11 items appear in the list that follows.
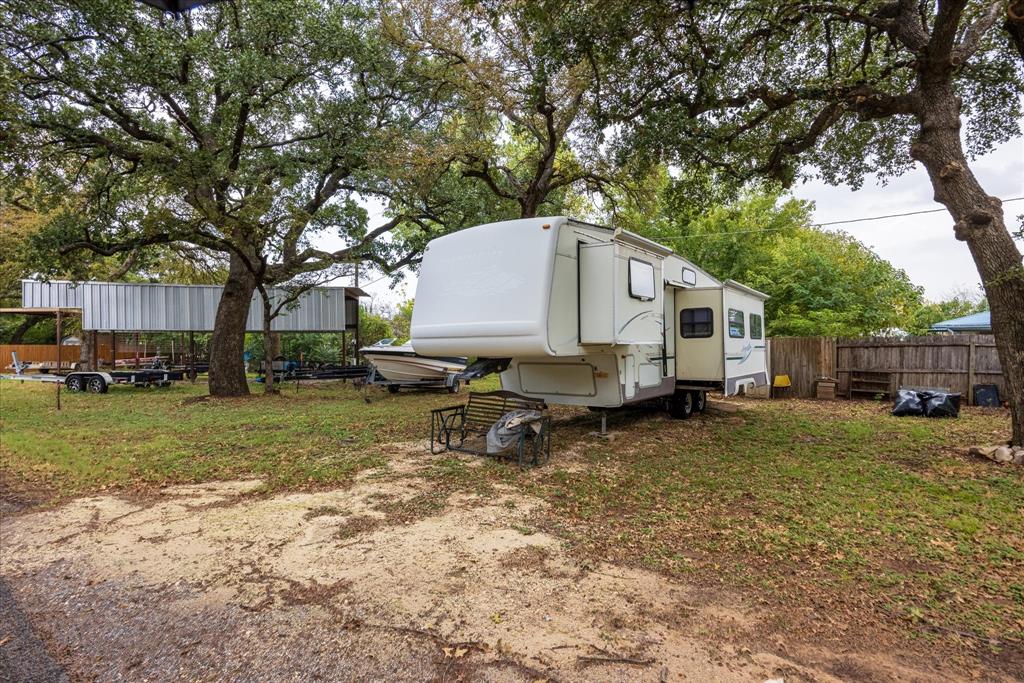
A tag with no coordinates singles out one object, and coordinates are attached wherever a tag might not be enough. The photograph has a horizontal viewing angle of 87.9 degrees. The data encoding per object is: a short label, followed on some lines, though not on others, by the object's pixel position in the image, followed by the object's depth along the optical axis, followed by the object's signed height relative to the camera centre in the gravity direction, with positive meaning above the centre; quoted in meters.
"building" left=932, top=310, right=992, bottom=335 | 18.30 +0.35
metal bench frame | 6.87 -1.13
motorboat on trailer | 14.40 -0.70
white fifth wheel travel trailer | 6.21 +0.40
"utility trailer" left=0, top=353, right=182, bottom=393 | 15.84 -1.11
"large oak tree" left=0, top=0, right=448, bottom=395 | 10.66 +5.06
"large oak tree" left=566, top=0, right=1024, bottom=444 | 6.61 +3.86
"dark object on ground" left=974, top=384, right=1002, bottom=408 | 11.31 -1.32
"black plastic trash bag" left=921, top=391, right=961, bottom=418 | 10.00 -1.35
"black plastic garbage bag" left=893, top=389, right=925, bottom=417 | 10.30 -1.36
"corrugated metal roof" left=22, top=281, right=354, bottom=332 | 18.33 +1.35
